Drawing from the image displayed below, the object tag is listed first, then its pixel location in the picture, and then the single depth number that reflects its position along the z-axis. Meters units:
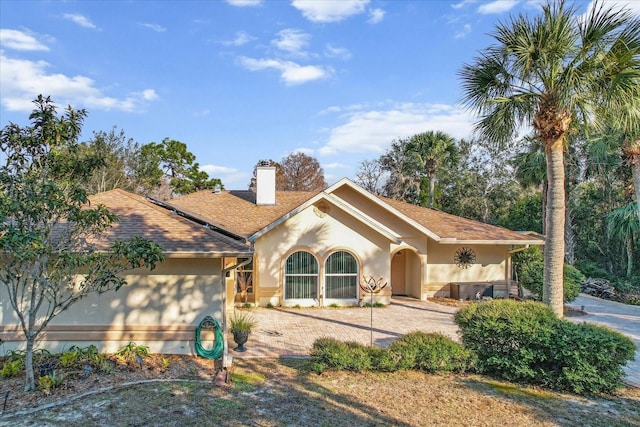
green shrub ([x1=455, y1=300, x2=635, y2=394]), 7.52
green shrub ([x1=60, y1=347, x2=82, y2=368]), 7.75
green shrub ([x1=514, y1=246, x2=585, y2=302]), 14.82
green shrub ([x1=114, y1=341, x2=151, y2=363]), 8.31
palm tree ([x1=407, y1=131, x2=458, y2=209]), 30.33
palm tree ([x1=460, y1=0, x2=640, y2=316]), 8.67
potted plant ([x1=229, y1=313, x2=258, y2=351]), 9.60
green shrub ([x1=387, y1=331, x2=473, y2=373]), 8.41
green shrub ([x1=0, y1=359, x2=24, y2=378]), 7.39
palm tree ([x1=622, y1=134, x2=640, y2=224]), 13.30
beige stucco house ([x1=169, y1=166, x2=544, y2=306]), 15.80
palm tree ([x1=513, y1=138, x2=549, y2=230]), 24.66
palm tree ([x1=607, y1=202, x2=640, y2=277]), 20.81
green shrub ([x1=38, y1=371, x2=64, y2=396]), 6.76
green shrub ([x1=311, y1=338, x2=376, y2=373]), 8.30
